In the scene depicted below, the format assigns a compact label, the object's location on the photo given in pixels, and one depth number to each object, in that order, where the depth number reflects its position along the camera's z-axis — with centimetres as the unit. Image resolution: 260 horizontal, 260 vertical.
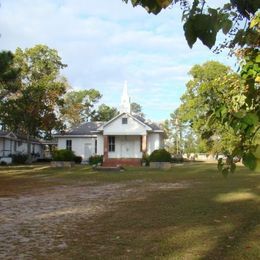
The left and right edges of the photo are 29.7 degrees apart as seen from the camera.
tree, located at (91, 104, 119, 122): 9022
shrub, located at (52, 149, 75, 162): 4153
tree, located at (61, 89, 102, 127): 7766
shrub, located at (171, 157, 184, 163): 5341
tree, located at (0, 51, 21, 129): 2352
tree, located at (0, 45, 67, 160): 4697
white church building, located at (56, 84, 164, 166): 4547
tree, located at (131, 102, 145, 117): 12944
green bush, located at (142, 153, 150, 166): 4281
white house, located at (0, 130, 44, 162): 5319
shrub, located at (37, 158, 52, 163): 6184
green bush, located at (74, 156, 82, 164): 5028
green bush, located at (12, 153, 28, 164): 5272
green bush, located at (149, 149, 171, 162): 3897
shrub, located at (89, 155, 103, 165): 4575
